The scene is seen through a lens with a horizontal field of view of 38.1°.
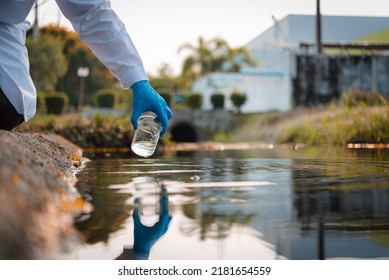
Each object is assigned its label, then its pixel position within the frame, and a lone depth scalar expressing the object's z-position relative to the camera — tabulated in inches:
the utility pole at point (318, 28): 569.9
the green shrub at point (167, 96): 801.6
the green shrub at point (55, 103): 732.7
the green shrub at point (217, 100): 892.6
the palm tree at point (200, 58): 1483.8
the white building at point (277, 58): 631.8
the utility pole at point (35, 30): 537.7
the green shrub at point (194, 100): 887.7
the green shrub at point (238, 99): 897.8
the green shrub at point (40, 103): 611.3
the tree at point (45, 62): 823.1
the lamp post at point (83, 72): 701.7
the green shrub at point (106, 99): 890.7
